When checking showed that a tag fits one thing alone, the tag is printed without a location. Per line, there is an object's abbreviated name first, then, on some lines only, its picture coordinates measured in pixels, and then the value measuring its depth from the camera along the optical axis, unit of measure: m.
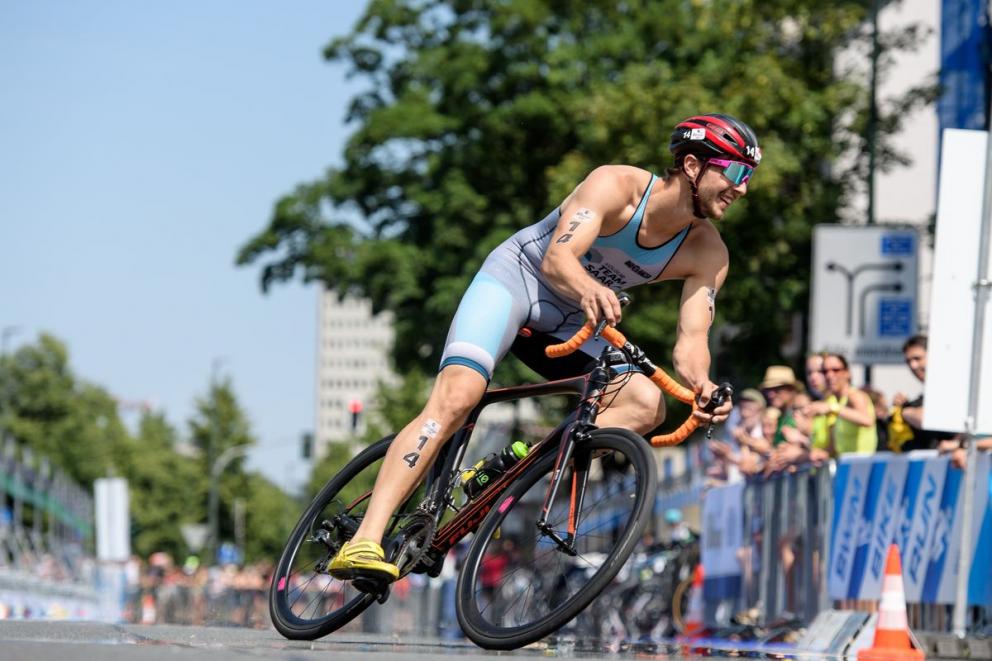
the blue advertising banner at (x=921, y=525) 11.52
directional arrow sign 17.30
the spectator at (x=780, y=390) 14.38
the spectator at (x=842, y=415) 12.61
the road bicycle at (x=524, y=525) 6.71
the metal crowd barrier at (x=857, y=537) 11.20
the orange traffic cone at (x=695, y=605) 16.27
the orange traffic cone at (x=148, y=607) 38.00
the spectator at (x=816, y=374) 13.02
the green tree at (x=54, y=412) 109.25
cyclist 7.12
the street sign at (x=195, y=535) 50.87
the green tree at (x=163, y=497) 113.25
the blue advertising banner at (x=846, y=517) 12.35
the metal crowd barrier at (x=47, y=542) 30.31
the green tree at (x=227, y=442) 114.50
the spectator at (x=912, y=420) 12.22
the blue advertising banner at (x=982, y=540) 10.80
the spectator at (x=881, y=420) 13.29
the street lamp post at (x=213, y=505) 71.99
